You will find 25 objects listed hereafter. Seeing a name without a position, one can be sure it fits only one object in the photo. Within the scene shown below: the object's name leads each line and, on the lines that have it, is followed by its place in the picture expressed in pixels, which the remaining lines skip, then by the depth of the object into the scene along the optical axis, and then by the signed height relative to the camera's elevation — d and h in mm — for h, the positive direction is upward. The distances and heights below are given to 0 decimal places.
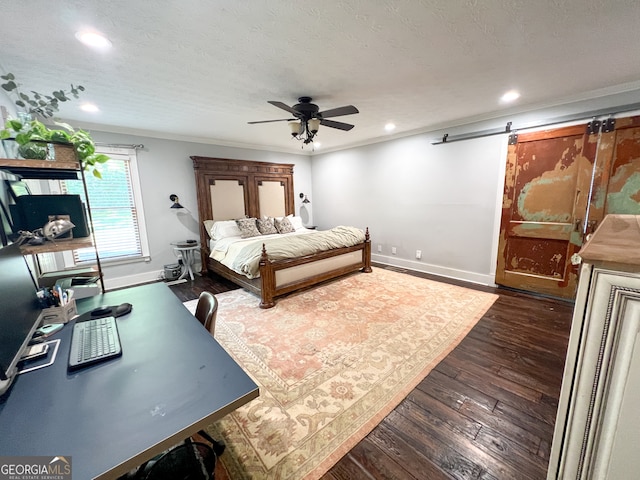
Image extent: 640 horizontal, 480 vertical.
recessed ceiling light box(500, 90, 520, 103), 2764 +1097
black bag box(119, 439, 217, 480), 1167 -1257
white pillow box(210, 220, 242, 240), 4465 -534
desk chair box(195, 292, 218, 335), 1351 -621
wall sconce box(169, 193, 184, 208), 4301 +10
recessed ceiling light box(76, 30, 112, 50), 1657 +1086
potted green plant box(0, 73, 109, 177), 1392 +384
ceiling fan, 2539 +851
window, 3719 -104
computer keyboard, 994 -600
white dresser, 613 -450
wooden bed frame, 3369 -276
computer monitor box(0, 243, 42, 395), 856 -427
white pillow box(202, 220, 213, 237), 4629 -453
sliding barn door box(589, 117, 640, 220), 2641 +205
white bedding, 3314 -693
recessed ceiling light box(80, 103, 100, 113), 2882 +1093
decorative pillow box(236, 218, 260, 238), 4586 -520
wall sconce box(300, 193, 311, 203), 6221 +2
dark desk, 652 -624
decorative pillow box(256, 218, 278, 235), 4906 -520
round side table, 4281 -918
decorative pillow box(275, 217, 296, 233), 5137 -543
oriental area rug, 1441 -1372
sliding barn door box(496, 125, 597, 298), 2973 -181
